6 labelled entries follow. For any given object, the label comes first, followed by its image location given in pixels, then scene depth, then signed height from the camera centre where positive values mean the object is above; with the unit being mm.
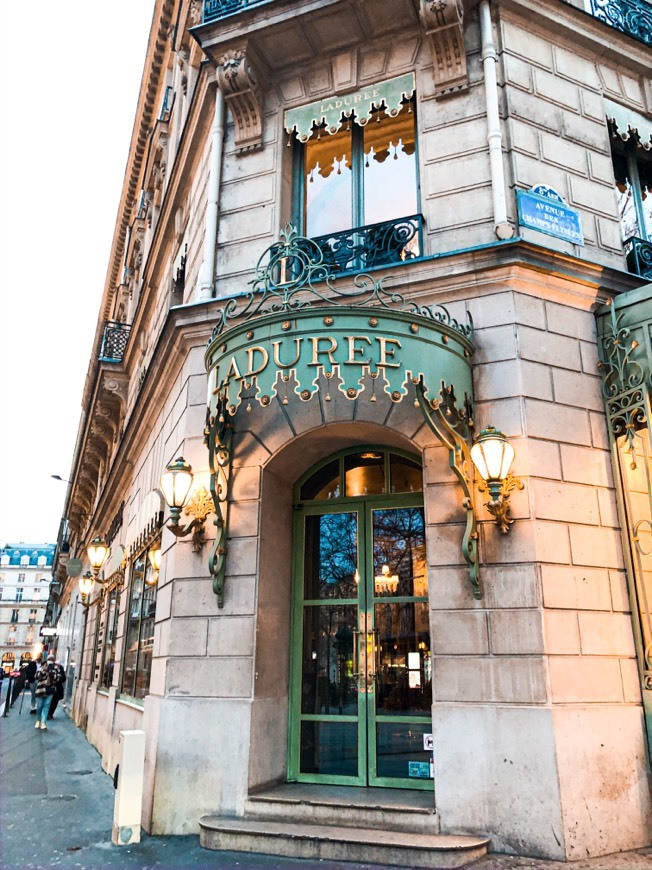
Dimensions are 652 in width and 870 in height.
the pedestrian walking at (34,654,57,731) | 20375 -810
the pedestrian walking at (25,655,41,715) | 36656 -526
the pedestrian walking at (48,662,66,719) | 21669 -983
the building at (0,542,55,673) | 128913 +12443
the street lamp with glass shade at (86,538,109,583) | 16127 +2488
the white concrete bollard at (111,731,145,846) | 6961 -1300
